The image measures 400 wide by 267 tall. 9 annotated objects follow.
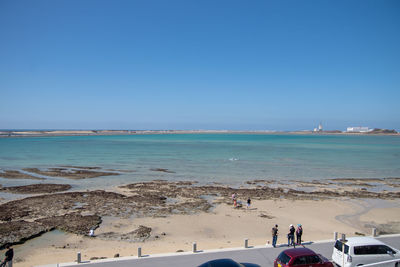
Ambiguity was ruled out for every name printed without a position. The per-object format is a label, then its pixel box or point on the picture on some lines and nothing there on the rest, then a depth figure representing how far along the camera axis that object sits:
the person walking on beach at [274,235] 13.79
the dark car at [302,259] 10.21
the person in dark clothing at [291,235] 14.19
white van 10.56
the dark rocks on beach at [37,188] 29.03
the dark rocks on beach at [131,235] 16.73
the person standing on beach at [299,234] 14.36
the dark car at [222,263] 9.10
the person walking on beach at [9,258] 11.62
